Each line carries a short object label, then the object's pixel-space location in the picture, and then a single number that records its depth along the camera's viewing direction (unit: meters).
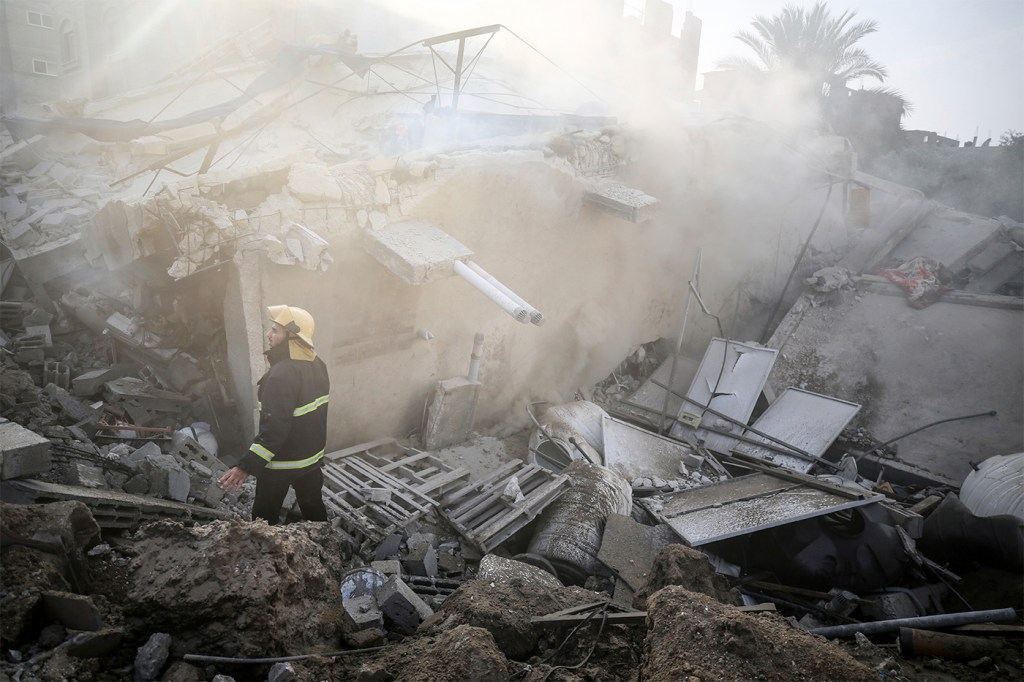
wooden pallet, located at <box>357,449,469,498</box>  6.02
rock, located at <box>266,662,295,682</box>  2.62
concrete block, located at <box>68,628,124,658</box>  2.59
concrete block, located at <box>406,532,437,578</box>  4.89
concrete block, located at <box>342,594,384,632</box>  3.51
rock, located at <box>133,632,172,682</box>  2.64
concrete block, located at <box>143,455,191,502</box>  4.78
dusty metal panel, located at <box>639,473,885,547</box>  5.42
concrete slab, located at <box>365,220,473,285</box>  5.90
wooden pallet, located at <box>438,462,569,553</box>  5.35
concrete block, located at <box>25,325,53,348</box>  6.76
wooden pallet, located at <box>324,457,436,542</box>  5.26
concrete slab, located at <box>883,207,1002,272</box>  12.51
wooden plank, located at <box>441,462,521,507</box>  5.77
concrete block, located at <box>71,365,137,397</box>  6.14
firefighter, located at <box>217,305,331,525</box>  4.31
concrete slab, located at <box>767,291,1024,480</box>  8.48
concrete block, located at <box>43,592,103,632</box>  2.69
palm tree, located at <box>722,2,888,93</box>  20.31
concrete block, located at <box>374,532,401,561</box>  4.96
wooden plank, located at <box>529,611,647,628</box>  3.51
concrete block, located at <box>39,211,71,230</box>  9.18
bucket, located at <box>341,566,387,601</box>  3.96
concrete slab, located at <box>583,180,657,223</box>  7.86
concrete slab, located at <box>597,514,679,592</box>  5.00
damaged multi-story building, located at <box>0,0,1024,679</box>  4.07
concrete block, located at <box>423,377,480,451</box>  7.14
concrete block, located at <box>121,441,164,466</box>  5.17
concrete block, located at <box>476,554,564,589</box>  4.32
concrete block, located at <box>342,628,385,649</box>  3.24
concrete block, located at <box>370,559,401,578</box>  4.37
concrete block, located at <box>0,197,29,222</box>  9.30
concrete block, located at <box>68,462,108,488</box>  4.33
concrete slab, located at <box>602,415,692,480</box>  7.58
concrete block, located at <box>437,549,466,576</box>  5.04
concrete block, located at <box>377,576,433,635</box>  3.71
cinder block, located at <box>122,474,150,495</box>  4.76
